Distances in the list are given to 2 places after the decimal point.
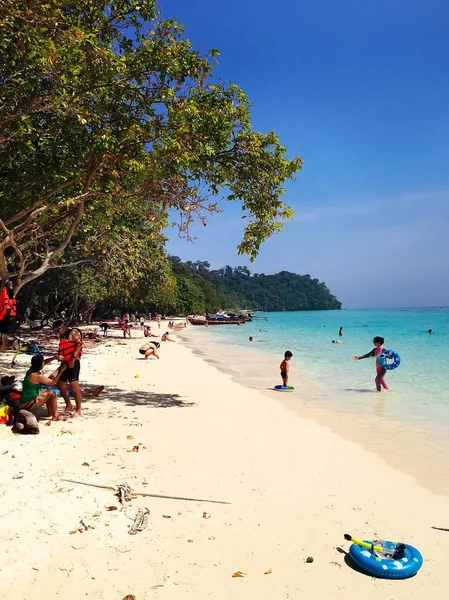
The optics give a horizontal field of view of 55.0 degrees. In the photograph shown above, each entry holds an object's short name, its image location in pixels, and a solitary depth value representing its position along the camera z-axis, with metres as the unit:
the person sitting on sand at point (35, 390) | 6.90
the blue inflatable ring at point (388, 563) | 3.45
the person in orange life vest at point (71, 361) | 7.78
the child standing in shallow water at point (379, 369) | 12.46
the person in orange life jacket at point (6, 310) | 7.82
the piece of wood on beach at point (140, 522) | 3.89
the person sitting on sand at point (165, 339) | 33.33
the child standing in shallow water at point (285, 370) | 12.91
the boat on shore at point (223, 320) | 69.75
